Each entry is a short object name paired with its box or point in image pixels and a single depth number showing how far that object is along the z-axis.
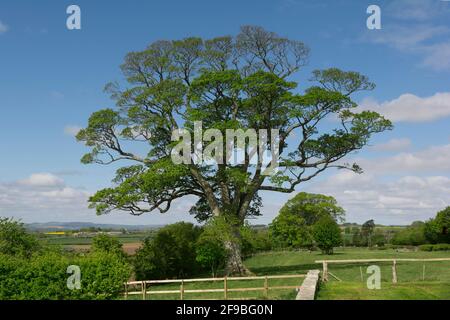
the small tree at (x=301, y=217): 78.88
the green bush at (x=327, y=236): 70.50
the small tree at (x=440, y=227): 81.56
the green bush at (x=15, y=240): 32.94
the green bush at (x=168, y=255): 36.31
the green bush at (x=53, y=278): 23.47
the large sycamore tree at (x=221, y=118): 33.38
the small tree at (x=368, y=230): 101.38
